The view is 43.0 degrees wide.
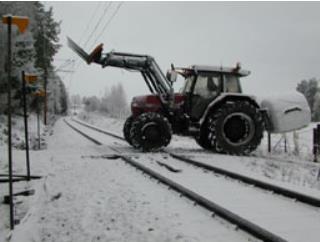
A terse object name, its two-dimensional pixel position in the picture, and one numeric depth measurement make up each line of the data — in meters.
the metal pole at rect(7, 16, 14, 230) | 5.52
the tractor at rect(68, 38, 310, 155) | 13.13
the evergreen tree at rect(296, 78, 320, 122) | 76.81
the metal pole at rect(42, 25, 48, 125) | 45.05
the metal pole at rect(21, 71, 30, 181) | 8.51
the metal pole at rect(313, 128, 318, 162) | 12.39
